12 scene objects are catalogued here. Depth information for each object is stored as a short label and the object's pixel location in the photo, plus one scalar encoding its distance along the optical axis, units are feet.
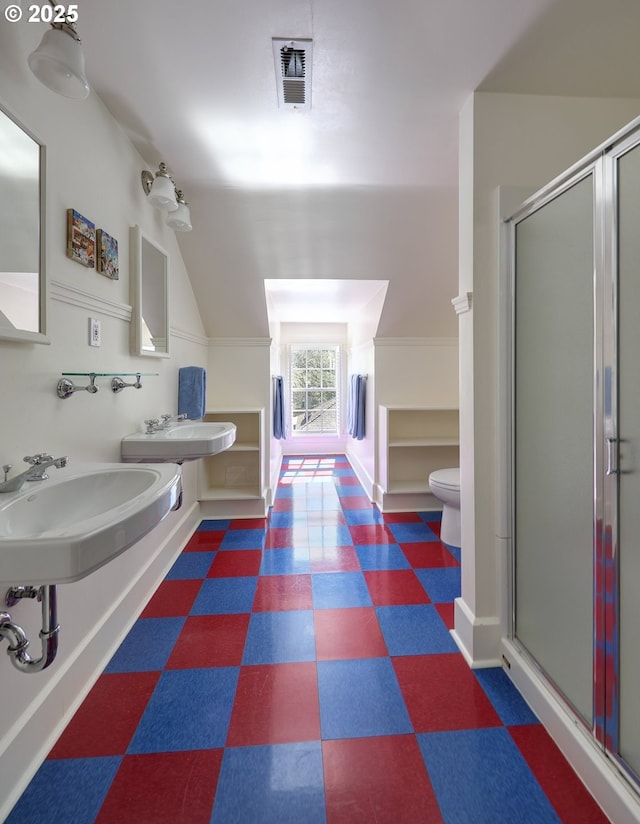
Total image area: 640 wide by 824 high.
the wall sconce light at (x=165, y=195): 6.56
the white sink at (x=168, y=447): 6.17
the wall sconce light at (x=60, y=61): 3.53
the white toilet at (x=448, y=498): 8.54
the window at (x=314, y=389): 18.79
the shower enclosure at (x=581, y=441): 3.39
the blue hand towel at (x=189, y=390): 8.86
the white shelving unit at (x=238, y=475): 10.73
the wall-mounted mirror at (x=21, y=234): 3.65
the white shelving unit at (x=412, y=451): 11.16
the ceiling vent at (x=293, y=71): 4.60
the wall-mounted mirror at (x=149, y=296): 6.51
